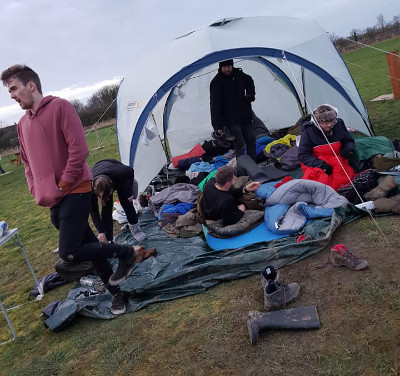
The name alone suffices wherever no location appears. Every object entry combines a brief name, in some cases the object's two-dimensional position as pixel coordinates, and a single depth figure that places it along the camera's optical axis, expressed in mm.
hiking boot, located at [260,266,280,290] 2781
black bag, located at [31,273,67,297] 4039
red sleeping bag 4233
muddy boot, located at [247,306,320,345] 2431
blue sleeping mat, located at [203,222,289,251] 3814
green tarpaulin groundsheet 3271
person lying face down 4012
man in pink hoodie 2582
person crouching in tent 4289
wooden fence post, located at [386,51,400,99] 8328
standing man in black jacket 5309
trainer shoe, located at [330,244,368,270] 2865
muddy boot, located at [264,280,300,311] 2701
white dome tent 4941
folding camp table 3336
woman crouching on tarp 3758
